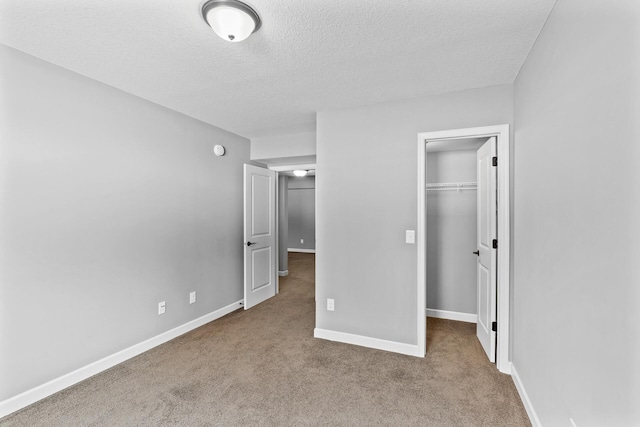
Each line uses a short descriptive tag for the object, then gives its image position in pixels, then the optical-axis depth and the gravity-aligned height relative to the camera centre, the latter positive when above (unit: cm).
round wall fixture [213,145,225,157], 366 +81
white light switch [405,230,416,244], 271 -22
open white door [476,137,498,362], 249 -31
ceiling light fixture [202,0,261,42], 148 +105
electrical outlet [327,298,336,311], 304 -99
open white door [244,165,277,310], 394 -33
